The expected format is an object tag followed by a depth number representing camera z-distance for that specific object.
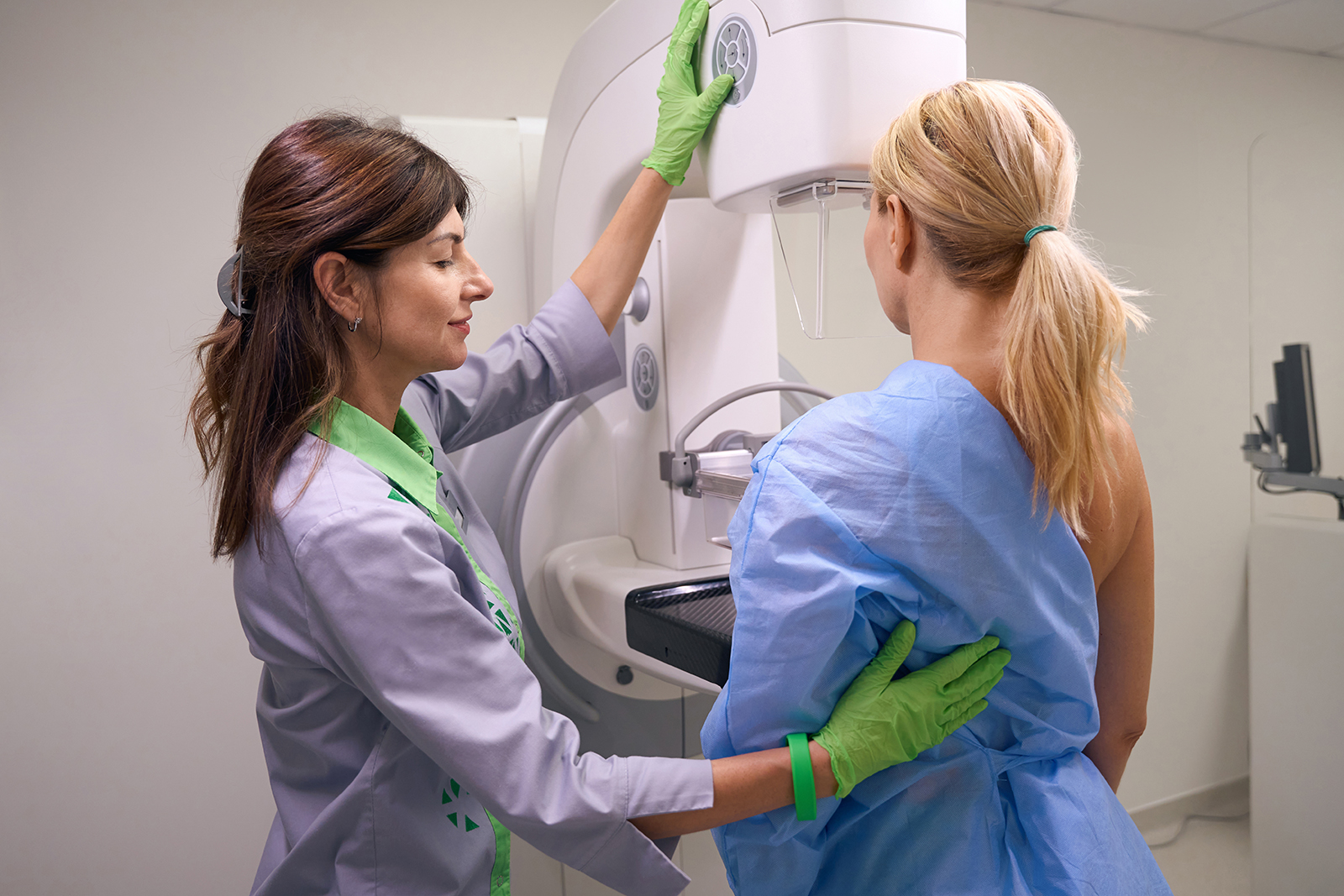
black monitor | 2.52
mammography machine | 1.00
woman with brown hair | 0.82
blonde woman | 0.80
